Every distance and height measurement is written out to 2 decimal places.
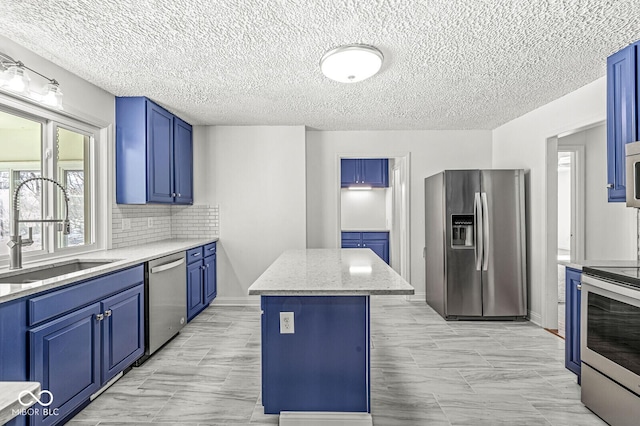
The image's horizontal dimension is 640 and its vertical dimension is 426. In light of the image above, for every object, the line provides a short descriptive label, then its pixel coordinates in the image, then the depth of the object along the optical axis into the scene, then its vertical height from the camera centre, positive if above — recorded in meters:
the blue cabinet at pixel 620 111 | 2.32 +0.66
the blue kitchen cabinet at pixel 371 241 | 6.89 -0.57
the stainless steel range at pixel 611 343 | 1.84 -0.74
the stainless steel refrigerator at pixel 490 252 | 3.91 -0.45
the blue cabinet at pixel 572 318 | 2.44 -0.75
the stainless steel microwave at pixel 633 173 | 2.16 +0.22
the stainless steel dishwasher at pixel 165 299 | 2.93 -0.77
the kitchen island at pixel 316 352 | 1.98 -0.78
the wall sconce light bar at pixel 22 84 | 1.96 +0.75
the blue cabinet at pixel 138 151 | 3.45 +0.60
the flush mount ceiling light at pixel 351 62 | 2.33 +1.00
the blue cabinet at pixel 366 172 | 6.77 +0.74
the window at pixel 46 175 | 2.38 +0.29
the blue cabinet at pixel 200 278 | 3.79 -0.75
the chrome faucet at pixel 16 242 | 2.17 -0.17
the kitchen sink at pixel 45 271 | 2.16 -0.39
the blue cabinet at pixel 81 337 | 1.84 -0.74
